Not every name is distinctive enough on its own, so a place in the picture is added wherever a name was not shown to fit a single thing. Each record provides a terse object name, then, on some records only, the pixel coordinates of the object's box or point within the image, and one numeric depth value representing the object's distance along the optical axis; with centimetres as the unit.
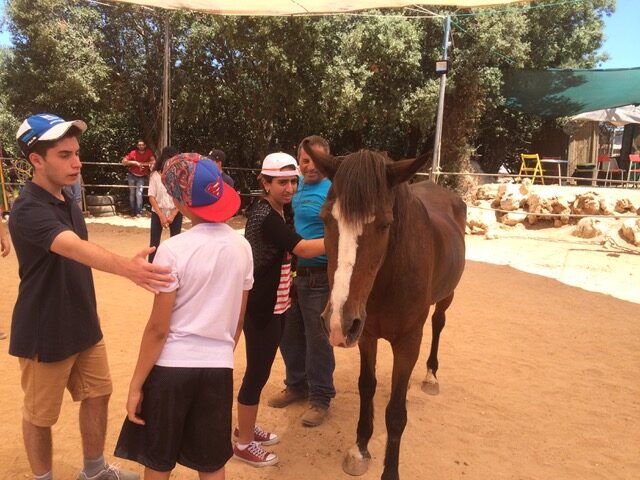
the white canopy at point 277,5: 648
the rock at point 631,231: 919
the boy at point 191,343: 164
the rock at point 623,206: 1020
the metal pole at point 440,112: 1040
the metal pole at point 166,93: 1080
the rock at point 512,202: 1132
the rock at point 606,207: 1027
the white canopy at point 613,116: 1365
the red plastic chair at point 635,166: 1338
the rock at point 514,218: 1113
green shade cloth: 1436
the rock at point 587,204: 1041
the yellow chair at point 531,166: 1409
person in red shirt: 1244
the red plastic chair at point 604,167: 1435
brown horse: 202
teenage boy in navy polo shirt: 195
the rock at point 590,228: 991
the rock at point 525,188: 1155
